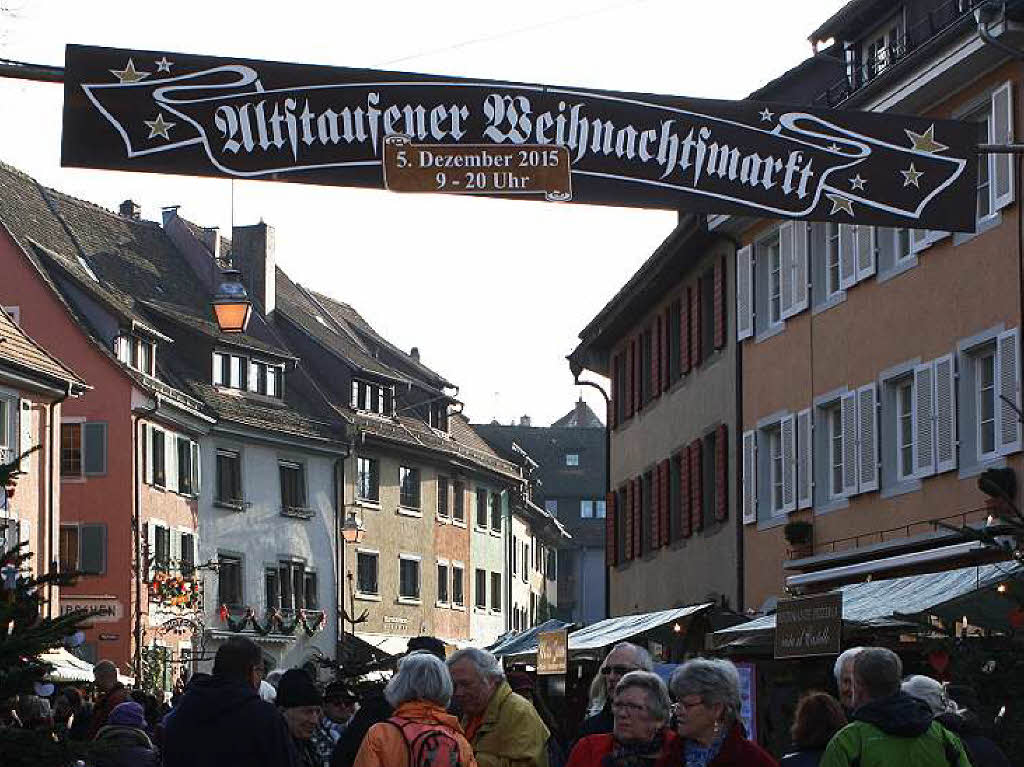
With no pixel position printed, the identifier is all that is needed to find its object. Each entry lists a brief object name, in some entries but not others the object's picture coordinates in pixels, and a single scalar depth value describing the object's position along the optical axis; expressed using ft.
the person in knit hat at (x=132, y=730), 39.96
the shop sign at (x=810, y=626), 48.42
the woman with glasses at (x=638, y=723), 28.17
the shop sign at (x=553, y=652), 62.85
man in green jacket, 27.81
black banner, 41.11
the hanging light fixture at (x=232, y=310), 91.04
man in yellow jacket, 32.17
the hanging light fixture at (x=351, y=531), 171.12
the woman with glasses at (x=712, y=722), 26.27
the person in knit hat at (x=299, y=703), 36.01
